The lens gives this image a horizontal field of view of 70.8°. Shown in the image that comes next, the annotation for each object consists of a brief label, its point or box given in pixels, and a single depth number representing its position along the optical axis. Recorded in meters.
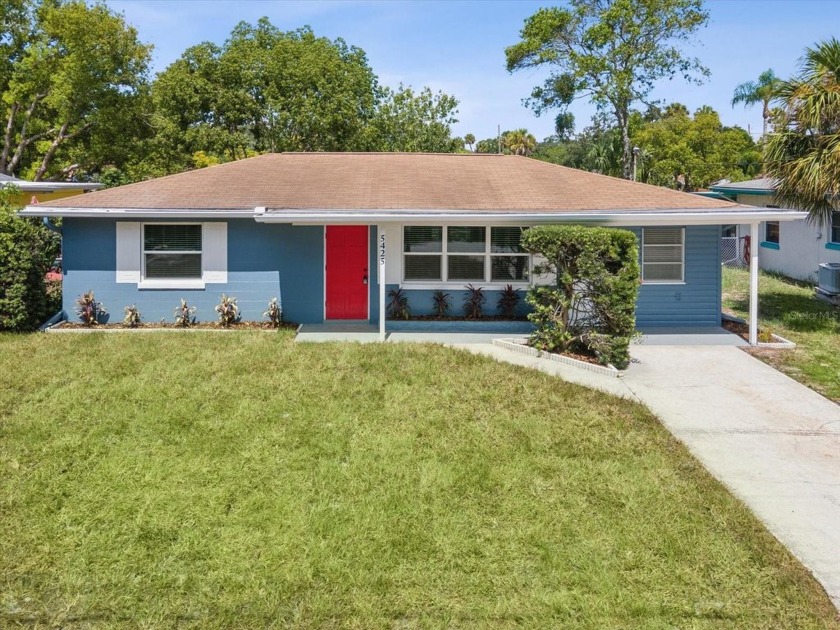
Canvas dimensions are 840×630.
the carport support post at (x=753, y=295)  11.08
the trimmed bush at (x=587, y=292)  9.28
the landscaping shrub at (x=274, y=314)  12.11
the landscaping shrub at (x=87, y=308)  11.97
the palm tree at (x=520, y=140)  61.01
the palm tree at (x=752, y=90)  49.56
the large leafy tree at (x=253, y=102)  28.94
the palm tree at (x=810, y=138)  11.60
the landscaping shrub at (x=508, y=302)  12.50
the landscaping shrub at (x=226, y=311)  12.11
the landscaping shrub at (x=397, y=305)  12.43
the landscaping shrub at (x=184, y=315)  12.16
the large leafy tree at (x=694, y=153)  37.03
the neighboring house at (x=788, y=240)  17.70
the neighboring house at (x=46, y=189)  18.48
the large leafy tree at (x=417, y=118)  34.16
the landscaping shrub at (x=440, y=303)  12.52
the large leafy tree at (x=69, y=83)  25.94
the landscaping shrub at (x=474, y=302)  12.52
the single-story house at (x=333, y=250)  12.02
